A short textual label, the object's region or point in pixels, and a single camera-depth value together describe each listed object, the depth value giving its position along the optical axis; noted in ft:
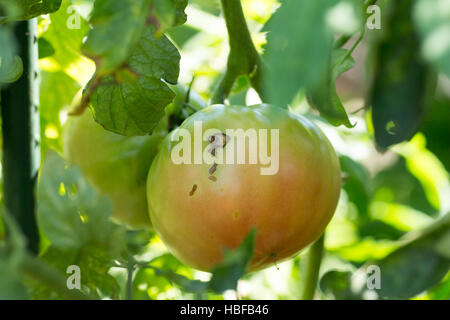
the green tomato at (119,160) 2.27
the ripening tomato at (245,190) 2.01
